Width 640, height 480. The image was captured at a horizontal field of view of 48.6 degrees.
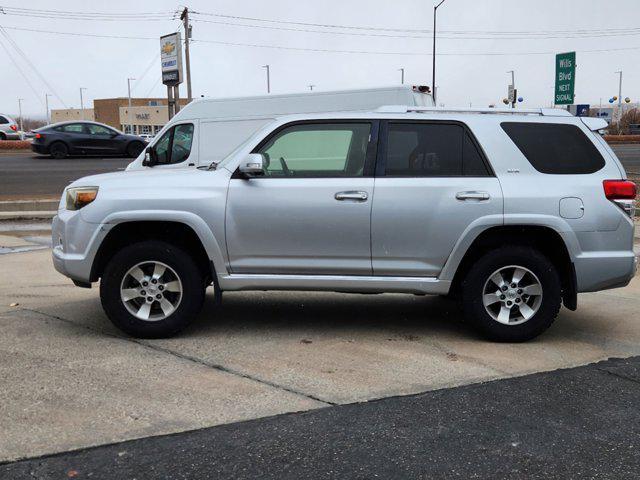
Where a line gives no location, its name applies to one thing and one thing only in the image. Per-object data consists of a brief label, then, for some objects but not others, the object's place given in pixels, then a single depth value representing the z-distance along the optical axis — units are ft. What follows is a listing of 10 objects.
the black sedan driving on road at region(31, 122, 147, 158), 90.38
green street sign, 62.13
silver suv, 17.87
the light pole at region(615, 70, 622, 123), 317.79
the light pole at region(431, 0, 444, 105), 139.59
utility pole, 152.25
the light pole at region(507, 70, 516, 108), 118.20
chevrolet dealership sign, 124.57
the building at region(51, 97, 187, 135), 348.59
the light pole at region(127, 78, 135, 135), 327.14
